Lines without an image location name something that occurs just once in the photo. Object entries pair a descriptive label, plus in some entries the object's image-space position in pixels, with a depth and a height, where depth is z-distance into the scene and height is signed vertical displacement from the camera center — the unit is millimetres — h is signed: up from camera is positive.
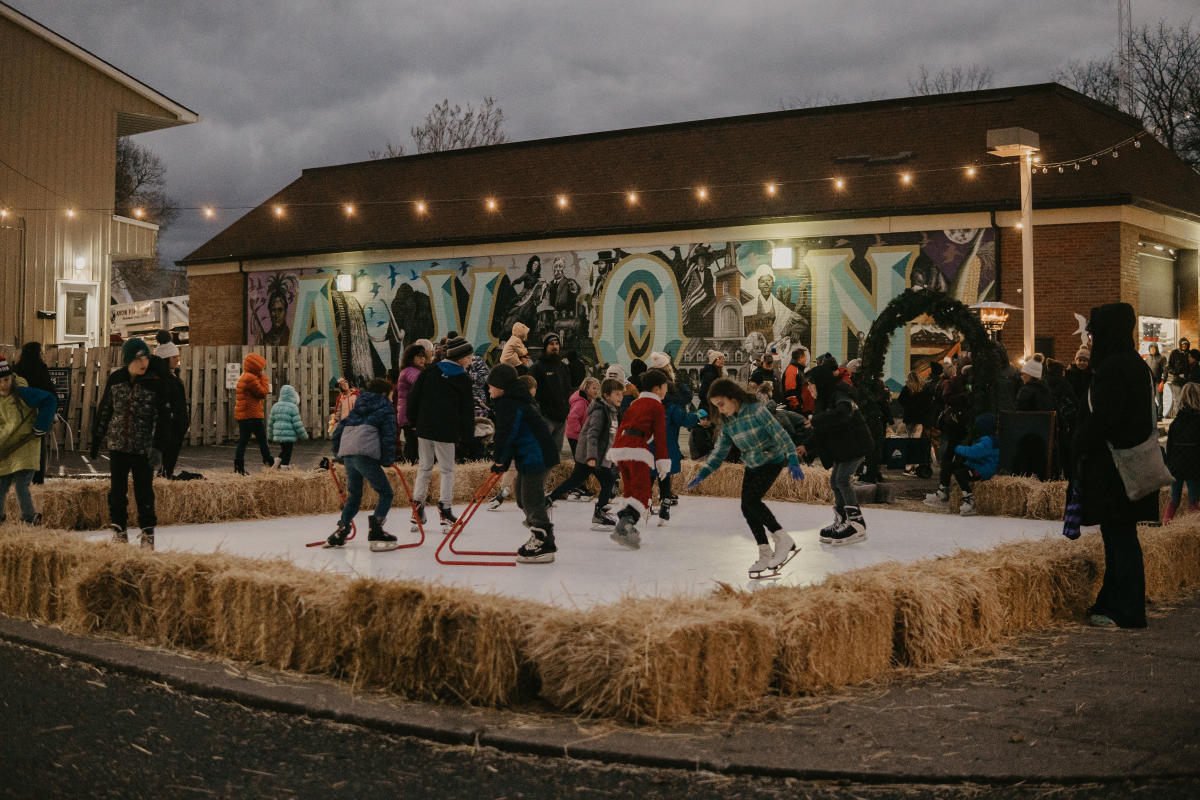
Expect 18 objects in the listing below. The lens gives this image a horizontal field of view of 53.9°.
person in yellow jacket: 10062 -50
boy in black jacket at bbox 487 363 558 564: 9195 -139
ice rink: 8430 -1046
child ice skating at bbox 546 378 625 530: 11570 -148
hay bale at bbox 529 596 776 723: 5031 -1020
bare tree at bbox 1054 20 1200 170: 38812 +11241
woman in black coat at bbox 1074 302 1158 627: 7047 -200
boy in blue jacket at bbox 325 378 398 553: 9656 -120
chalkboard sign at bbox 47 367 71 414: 20500 +721
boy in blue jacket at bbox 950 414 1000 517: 12758 -371
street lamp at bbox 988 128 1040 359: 18031 +3808
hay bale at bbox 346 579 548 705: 5328 -995
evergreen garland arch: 13586 +1195
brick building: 22109 +4071
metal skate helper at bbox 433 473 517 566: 9070 -817
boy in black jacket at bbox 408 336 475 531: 10844 +127
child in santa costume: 10242 -125
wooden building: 26203 +5674
